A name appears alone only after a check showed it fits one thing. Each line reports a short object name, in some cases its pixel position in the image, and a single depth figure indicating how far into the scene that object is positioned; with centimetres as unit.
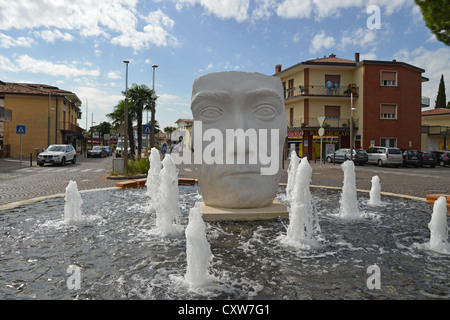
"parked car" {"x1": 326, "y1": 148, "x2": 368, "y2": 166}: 2523
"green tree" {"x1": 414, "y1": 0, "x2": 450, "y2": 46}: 1490
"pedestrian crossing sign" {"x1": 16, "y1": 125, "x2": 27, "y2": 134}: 2074
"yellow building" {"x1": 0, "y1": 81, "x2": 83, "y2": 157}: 3338
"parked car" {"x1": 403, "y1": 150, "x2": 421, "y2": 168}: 2478
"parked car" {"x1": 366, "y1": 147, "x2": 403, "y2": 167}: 2411
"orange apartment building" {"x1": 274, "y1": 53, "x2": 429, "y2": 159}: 3139
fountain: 296
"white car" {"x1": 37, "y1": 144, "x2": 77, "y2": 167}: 2125
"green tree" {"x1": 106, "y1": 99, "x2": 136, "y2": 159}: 3534
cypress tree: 5031
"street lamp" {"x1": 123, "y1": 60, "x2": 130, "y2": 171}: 1371
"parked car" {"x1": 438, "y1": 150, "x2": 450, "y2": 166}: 2644
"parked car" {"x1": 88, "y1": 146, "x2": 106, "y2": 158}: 3747
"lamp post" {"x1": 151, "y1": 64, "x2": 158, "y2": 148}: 1936
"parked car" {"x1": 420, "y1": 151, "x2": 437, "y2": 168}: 2511
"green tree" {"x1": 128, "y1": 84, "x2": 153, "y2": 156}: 3634
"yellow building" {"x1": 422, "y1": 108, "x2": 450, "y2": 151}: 3707
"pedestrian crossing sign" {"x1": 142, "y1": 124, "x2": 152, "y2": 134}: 1806
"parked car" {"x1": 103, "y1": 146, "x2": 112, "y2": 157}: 4436
